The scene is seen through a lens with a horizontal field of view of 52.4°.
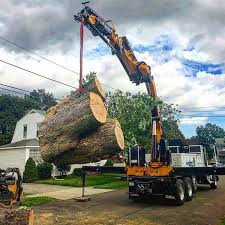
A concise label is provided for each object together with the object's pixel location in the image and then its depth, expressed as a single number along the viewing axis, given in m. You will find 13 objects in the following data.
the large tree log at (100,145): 8.16
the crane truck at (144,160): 9.31
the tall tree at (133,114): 16.52
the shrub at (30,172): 17.06
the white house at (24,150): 18.62
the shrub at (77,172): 19.96
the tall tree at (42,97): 53.19
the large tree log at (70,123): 7.88
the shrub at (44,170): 18.02
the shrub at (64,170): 19.30
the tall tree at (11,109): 39.68
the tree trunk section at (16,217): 4.53
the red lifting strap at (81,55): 7.05
